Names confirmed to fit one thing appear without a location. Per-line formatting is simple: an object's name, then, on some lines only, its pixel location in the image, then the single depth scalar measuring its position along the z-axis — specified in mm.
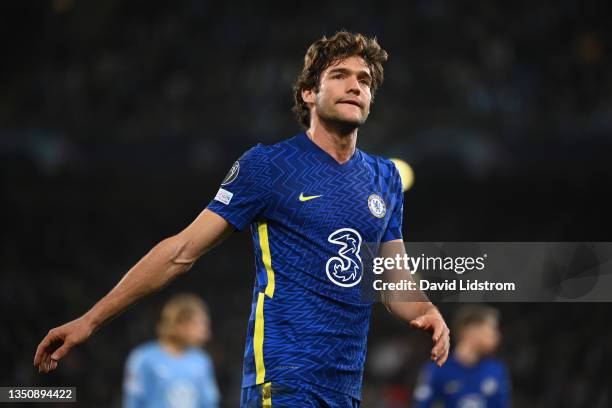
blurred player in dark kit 14766
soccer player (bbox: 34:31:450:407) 6352
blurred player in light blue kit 14211
